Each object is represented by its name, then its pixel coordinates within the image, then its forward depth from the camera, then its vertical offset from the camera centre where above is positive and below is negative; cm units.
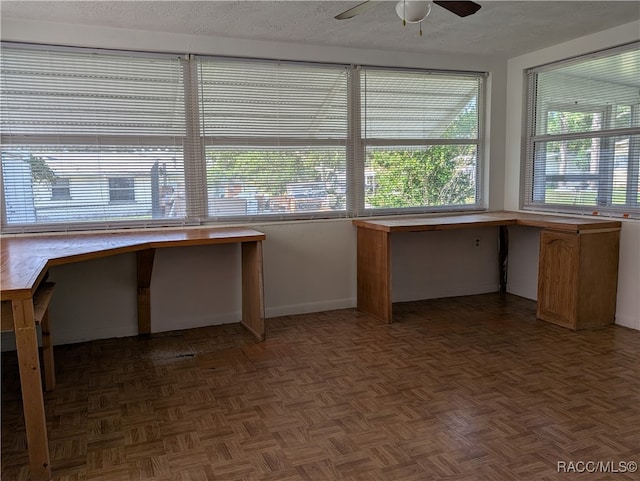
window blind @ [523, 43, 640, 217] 435 +28
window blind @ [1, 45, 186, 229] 393 +30
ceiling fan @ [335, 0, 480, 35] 277 +88
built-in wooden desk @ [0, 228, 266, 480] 222 -49
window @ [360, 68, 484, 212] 505 +31
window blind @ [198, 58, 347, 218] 448 +31
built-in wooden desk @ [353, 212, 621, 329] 424 -78
